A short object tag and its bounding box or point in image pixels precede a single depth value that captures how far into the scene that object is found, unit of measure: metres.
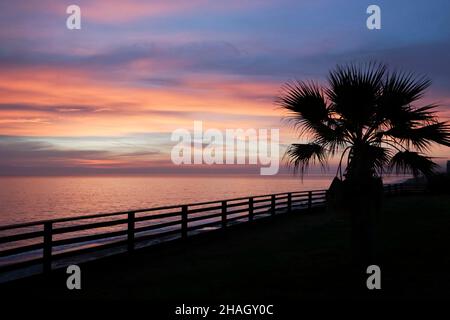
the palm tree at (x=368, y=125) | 10.23
